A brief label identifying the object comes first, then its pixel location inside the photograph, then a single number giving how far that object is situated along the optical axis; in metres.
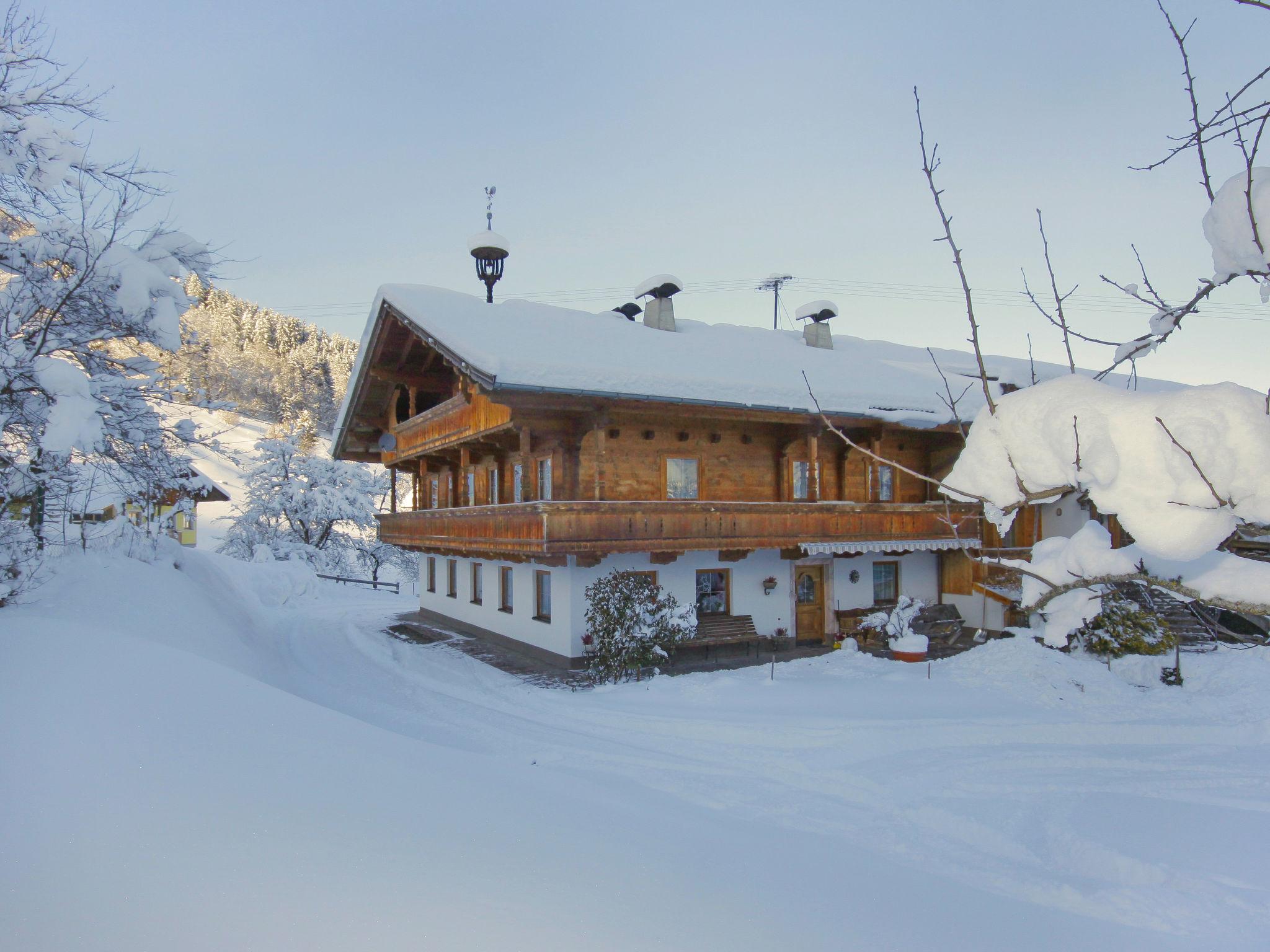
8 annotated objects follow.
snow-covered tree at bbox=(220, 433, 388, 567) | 39.00
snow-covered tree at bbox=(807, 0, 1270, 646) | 2.70
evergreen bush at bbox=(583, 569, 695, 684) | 14.95
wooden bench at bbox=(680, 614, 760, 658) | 17.17
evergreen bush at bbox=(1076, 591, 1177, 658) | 14.75
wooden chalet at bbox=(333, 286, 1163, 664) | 15.55
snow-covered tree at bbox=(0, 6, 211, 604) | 8.83
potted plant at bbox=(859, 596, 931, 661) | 16.53
